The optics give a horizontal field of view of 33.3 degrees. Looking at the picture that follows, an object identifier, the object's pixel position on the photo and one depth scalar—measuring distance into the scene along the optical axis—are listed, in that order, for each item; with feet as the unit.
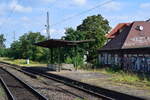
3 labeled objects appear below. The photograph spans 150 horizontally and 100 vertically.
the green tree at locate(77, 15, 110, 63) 150.12
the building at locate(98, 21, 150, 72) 88.06
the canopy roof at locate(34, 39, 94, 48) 80.17
